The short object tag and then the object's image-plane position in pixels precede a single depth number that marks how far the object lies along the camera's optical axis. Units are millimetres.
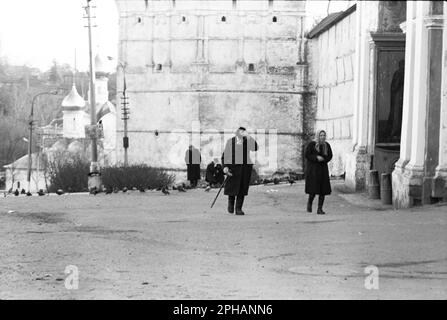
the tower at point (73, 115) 89000
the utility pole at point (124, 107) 57000
